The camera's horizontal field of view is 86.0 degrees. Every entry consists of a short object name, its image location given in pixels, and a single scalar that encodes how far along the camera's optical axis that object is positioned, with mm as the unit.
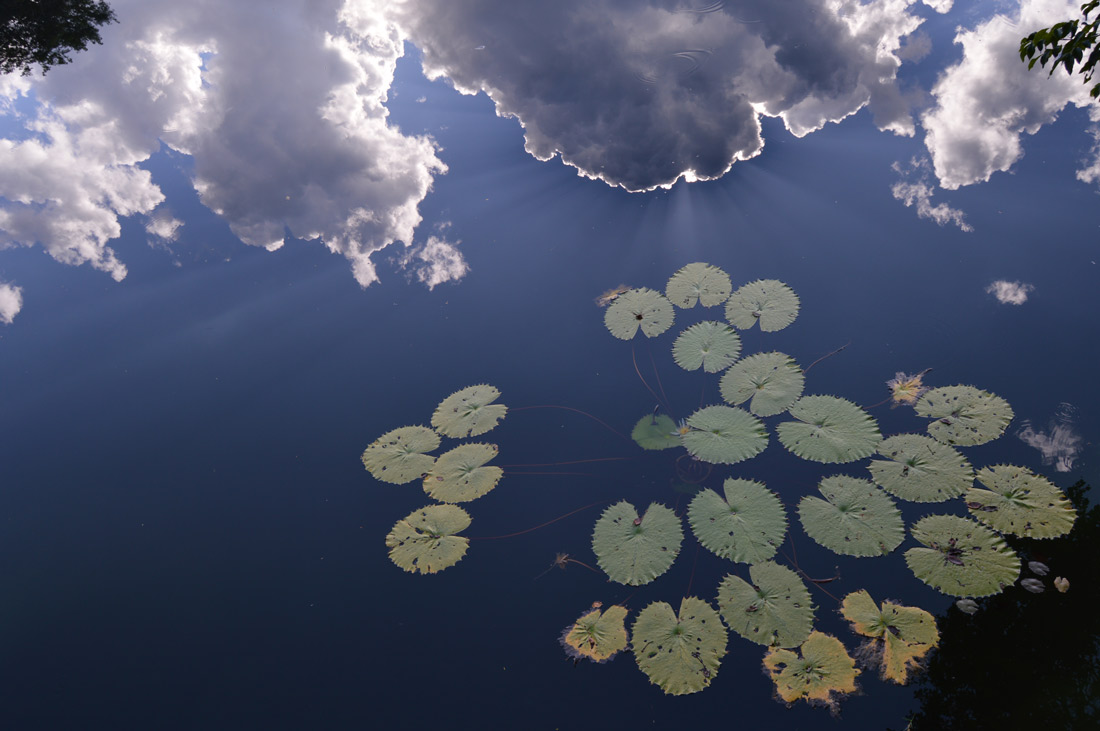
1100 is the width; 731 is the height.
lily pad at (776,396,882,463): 3689
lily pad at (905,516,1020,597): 3062
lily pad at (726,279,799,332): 4547
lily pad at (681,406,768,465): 3803
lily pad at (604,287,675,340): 4750
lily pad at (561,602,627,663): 3121
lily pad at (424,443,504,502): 3986
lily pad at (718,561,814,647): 2994
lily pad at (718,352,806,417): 4016
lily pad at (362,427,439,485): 4184
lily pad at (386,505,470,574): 3691
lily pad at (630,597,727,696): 2957
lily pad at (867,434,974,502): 3443
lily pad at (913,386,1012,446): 3676
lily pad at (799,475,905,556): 3287
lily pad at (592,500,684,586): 3389
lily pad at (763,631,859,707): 2811
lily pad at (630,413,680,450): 3990
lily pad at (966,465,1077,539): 3203
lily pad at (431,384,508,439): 4352
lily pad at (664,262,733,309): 4805
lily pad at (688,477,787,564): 3350
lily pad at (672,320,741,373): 4355
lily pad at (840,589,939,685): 2846
